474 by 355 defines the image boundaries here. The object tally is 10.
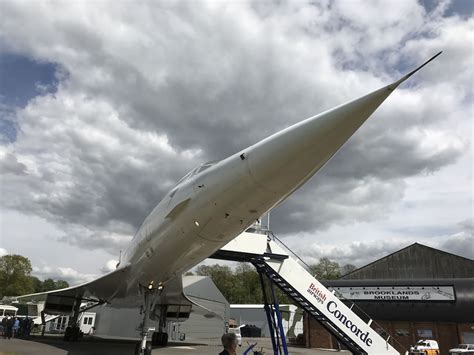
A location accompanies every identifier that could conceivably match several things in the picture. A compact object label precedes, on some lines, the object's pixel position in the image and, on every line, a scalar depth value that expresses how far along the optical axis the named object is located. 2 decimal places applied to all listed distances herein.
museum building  18.72
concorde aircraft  4.16
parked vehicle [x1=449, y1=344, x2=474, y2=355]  15.32
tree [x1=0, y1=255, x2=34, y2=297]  51.72
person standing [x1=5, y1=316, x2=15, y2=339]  16.61
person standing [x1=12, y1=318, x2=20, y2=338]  20.24
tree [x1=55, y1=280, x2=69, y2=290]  92.60
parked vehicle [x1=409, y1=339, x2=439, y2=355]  16.81
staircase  10.27
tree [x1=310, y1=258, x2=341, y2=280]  54.16
